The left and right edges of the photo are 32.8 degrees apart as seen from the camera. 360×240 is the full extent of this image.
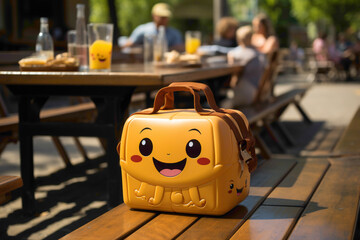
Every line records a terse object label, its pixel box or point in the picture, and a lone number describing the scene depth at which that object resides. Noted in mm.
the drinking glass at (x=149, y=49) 5862
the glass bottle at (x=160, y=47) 5547
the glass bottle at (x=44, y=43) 4383
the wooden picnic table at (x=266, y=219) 2238
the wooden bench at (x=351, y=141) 4074
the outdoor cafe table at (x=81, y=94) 3717
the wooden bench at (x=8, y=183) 2805
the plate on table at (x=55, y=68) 3980
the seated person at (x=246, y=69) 7090
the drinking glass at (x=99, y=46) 4133
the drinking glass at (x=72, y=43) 4383
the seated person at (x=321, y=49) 20906
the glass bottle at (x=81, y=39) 4330
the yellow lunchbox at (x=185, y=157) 2391
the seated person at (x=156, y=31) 9305
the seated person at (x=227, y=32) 9673
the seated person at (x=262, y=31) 9921
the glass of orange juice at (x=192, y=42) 6790
